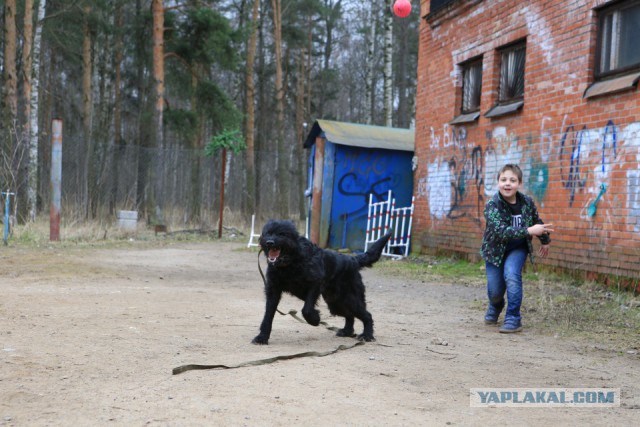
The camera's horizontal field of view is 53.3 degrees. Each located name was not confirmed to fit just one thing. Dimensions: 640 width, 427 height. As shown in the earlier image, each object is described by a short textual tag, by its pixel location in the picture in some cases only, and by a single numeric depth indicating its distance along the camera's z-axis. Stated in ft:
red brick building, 26.18
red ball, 36.50
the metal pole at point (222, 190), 55.16
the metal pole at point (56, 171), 43.14
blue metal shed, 45.88
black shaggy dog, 15.97
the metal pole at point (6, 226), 40.03
